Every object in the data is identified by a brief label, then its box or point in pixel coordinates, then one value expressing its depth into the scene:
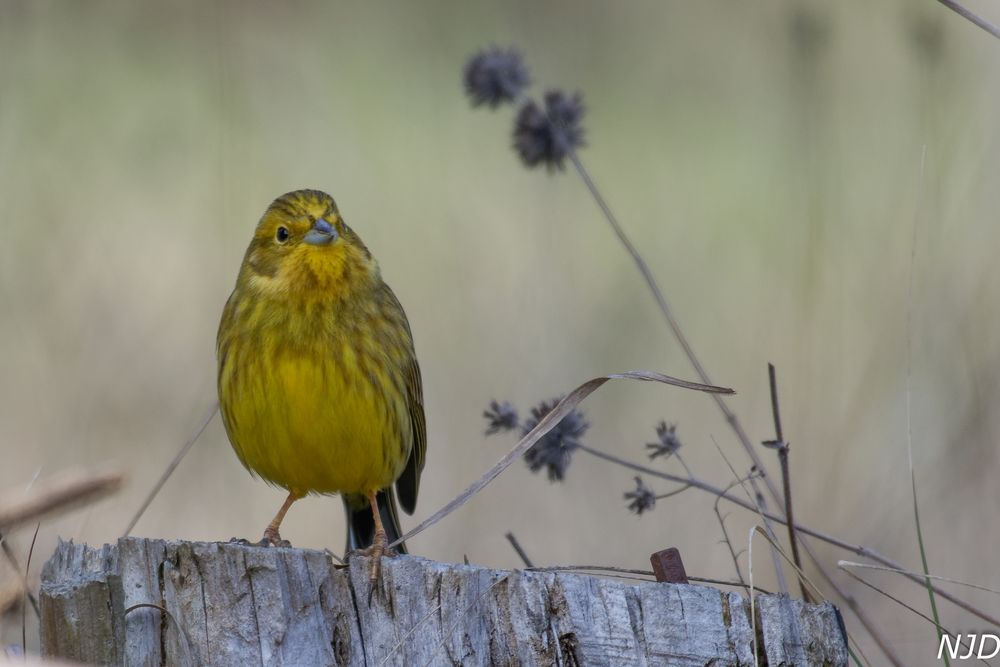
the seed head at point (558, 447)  8.10
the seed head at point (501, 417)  8.02
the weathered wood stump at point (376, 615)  5.66
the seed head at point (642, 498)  7.23
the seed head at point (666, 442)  7.36
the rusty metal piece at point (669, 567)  5.87
